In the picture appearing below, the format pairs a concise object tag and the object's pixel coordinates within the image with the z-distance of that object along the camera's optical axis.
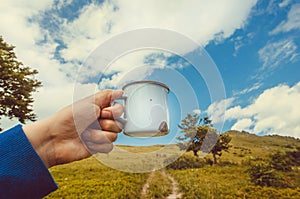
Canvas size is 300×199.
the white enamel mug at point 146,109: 0.58
